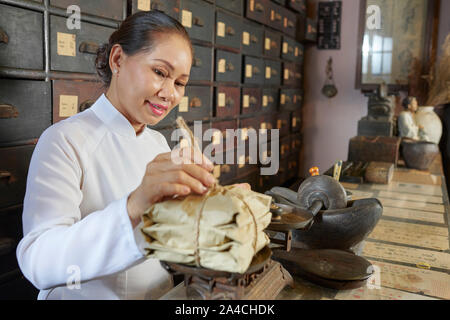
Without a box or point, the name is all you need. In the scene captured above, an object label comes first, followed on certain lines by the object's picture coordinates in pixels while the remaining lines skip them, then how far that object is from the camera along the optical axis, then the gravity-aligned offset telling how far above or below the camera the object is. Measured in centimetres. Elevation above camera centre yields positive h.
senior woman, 74 -16
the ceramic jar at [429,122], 390 -12
